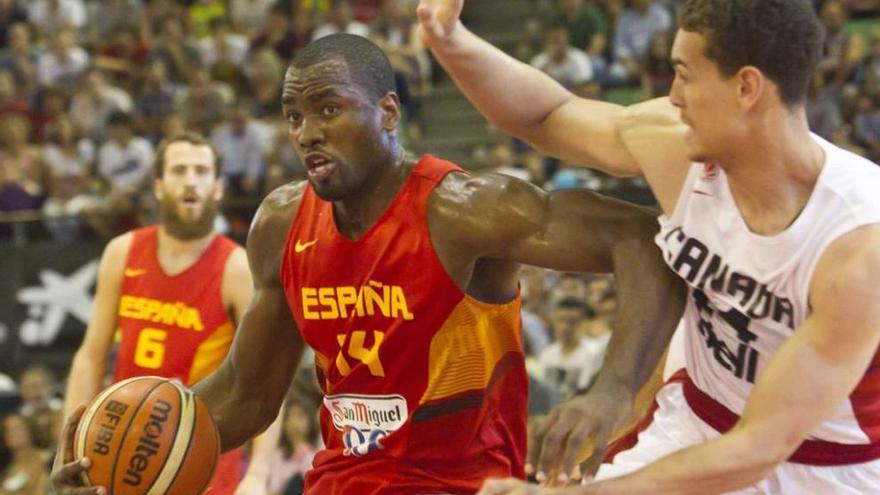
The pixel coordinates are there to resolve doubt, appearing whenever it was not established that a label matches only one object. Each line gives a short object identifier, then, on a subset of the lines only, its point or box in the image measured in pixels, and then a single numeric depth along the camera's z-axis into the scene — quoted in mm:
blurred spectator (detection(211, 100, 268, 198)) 13508
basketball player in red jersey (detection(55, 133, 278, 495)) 6453
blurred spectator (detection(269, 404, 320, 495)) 9000
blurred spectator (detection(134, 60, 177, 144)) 14727
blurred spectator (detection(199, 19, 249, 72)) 15172
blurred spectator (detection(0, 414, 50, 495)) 9648
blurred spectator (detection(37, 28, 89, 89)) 15258
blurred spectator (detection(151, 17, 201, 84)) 15250
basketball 4160
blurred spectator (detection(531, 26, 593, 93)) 13203
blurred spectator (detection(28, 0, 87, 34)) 16141
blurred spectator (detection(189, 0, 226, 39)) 16094
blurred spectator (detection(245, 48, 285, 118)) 14383
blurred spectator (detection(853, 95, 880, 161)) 11484
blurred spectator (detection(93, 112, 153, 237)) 13516
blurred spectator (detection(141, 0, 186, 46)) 16047
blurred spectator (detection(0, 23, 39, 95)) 15359
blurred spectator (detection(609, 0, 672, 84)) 13688
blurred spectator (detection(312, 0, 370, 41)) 14562
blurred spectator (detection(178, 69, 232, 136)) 14086
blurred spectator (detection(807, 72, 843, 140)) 11719
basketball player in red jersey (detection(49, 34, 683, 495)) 4094
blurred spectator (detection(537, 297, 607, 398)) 9602
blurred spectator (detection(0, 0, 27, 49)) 16328
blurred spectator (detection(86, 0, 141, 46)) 16172
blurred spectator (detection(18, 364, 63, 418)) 10445
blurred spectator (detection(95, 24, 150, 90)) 15500
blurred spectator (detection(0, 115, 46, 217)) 13367
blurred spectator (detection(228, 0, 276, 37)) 16062
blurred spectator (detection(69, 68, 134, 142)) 14586
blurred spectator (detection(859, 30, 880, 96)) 11867
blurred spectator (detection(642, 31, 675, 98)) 12906
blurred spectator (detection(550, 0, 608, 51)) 13969
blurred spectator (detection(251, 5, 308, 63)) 15234
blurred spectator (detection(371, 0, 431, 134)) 14110
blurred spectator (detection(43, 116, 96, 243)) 12758
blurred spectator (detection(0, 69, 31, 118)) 14844
